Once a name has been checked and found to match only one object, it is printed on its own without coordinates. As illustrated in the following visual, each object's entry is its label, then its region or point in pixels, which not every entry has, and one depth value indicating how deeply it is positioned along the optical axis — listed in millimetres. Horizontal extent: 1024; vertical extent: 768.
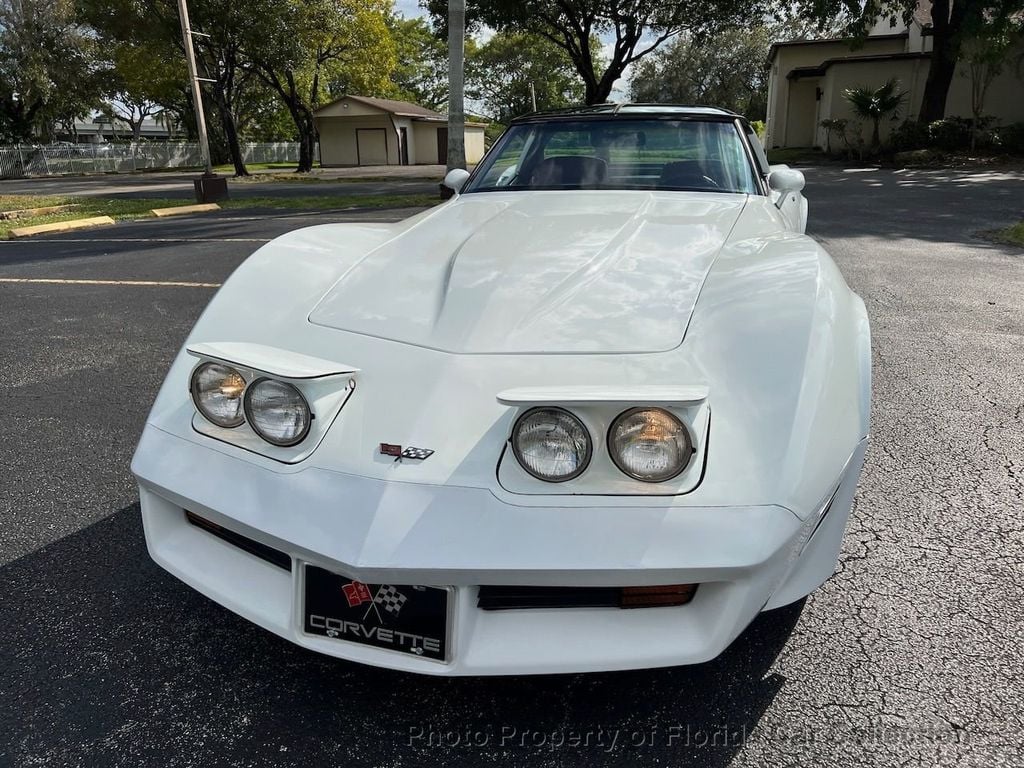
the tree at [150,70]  26547
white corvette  1402
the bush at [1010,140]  18809
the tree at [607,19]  20328
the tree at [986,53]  16531
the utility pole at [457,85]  11219
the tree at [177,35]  23109
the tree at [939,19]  16562
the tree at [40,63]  33406
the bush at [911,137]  19391
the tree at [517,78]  50406
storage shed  38750
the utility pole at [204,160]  14055
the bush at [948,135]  19250
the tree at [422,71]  48562
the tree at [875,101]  19859
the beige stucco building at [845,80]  22203
